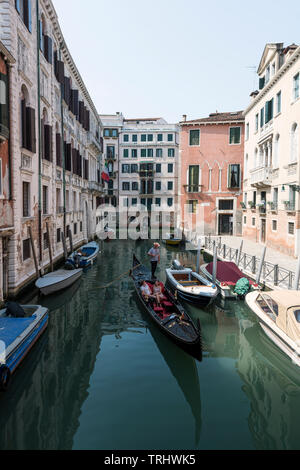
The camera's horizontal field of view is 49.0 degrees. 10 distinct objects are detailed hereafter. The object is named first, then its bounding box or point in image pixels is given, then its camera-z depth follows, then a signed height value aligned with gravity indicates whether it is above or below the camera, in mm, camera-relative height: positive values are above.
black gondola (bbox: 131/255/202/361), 6384 -2503
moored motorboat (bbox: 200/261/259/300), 11156 -2332
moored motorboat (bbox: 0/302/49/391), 5938 -2495
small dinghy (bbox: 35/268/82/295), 11325 -2354
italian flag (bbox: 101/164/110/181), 30212 +3765
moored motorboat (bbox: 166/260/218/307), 10133 -2391
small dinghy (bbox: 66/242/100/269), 15547 -2112
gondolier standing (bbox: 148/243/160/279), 13594 -1714
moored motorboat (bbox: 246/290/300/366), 6789 -2373
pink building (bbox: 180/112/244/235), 28203 +3832
